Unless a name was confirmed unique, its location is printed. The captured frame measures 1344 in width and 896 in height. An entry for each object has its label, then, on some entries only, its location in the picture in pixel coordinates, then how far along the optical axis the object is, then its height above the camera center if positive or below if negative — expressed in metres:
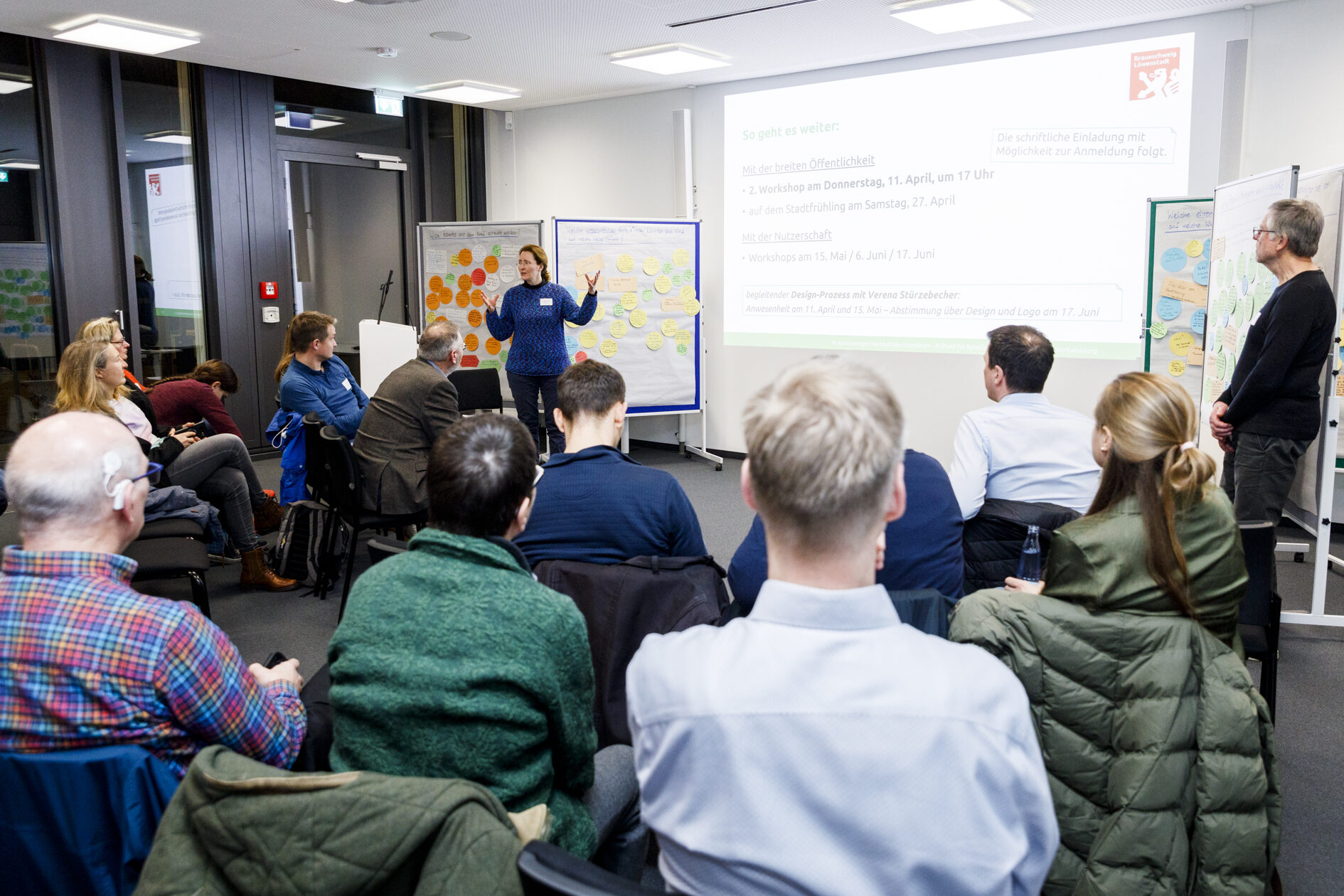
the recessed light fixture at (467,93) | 7.12 +1.60
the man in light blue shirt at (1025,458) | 2.56 -0.40
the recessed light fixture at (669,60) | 6.02 +1.58
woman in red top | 4.46 -0.44
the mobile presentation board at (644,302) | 6.76 +0.03
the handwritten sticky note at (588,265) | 6.77 +0.29
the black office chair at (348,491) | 3.69 -0.71
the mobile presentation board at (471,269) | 7.18 +0.28
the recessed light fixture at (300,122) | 7.22 +1.40
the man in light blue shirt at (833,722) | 0.87 -0.38
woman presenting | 6.20 -0.14
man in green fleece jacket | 1.21 -0.47
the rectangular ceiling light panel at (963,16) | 4.94 +1.50
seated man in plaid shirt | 1.28 -0.45
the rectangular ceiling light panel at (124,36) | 5.35 +1.55
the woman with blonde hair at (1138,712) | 1.46 -0.62
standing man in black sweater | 3.32 -0.24
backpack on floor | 4.20 -1.05
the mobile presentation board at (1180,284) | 4.73 +0.10
